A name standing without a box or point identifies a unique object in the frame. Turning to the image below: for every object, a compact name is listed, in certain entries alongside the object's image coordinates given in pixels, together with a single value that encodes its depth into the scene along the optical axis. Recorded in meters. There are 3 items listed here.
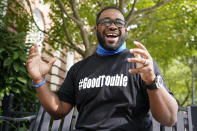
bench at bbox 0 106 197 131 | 2.53
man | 1.79
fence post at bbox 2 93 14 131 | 4.24
